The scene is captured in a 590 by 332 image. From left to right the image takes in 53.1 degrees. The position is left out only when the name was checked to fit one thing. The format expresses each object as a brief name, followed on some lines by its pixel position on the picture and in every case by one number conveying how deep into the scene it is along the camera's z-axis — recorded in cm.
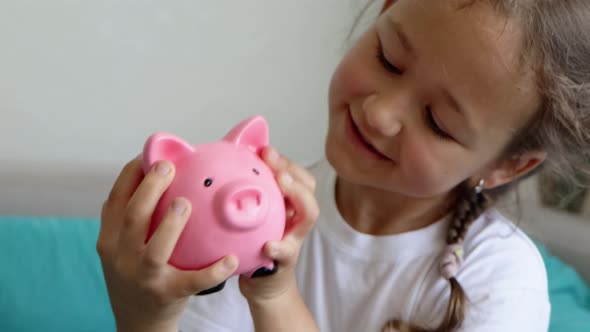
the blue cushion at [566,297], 114
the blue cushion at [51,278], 102
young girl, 52
